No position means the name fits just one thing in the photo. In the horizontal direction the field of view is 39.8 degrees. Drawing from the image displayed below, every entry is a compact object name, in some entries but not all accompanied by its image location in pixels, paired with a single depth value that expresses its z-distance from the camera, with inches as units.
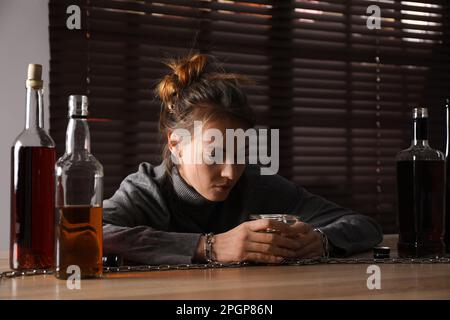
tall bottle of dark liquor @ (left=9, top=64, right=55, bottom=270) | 39.9
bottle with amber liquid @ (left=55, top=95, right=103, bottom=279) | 36.0
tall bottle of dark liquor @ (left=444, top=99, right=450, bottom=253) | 48.6
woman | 45.1
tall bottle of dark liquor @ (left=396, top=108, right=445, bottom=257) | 45.6
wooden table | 31.5
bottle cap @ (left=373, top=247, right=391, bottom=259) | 46.8
